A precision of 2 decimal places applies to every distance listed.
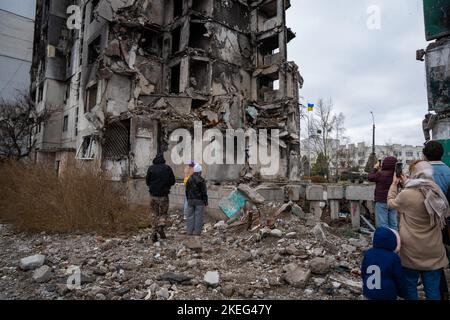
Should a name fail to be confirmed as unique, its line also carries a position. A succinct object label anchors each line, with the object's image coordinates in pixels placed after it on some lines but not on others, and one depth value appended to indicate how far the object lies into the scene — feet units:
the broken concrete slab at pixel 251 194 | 20.34
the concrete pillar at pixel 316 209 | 24.95
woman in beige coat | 7.54
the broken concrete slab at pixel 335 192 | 24.26
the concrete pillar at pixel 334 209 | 24.71
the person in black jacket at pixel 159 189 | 18.57
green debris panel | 21.27
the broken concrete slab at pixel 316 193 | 24.90
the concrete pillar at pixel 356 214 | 23.02
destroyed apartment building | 43.55
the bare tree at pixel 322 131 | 105.19
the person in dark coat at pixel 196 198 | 18.19
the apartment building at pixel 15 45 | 78.54
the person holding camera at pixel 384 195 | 15.81
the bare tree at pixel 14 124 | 56.29
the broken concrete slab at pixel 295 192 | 25.71
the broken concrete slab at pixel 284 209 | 20.85
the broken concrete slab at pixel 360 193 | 22.29
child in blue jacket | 7.25
